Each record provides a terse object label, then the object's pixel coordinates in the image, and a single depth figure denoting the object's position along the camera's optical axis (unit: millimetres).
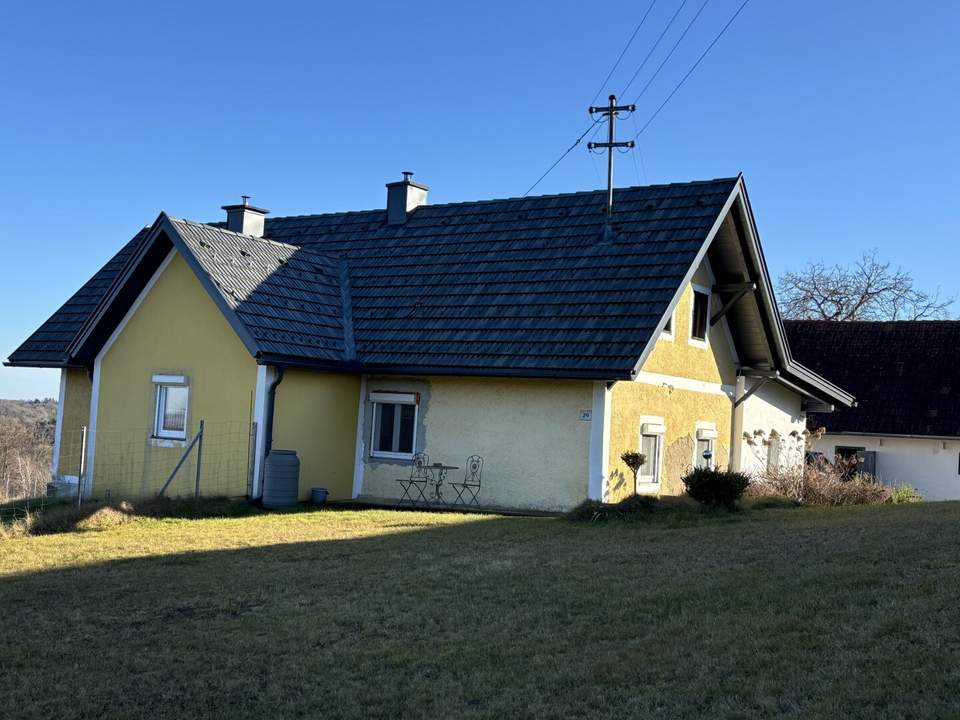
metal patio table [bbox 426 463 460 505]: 20500
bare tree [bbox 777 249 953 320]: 53094
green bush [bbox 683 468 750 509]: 17484
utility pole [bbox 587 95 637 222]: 22453
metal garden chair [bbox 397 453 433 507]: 20844
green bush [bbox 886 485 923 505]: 22912
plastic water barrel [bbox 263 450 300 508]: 19125
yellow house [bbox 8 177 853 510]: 19703
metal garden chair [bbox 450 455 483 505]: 20344
